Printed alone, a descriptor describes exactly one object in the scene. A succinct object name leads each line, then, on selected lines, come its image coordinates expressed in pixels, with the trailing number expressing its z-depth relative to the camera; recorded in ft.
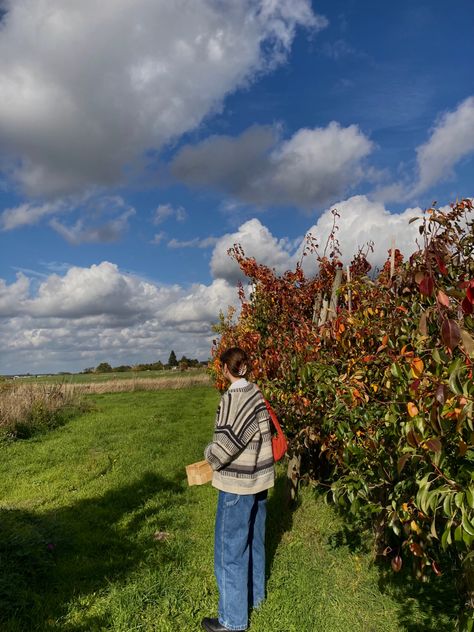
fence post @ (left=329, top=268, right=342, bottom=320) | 19.32
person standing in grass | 13.04
